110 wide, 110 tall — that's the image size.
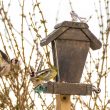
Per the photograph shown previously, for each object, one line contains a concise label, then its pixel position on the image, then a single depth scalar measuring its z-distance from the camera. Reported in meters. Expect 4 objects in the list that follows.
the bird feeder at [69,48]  5.92
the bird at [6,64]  6.86
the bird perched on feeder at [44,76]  5.68
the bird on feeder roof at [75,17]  7.39
